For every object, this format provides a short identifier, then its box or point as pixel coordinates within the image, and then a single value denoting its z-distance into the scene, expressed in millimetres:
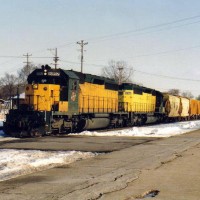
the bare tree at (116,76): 127125
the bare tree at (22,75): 153988
